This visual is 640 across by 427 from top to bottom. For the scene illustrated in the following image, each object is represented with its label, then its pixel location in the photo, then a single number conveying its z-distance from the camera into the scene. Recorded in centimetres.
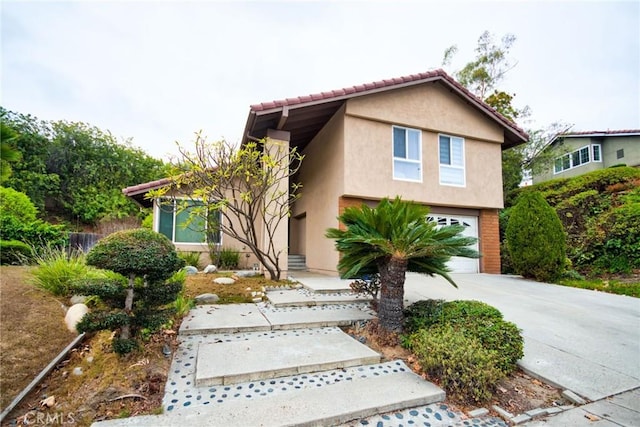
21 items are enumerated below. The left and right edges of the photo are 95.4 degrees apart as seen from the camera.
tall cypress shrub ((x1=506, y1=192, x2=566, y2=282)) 852
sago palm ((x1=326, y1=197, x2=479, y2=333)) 388
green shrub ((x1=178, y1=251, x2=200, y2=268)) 949
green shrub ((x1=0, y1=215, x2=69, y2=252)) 1041
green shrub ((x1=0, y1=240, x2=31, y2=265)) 918
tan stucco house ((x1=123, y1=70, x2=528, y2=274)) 898
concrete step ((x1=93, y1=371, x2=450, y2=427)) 231
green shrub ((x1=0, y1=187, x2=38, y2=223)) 1237
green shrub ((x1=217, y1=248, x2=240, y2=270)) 1003
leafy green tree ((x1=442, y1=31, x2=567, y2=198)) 1620
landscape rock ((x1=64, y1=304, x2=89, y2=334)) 448
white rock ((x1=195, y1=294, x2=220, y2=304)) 557
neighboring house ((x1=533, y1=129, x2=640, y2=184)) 1859
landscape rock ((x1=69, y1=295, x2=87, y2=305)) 521
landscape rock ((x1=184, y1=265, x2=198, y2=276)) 821
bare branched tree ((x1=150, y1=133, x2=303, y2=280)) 677
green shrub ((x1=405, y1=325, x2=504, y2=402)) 282
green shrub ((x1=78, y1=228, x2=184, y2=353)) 314
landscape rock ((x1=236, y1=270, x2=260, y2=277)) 824
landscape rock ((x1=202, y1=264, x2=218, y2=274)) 877
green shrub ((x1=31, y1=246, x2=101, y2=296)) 554
